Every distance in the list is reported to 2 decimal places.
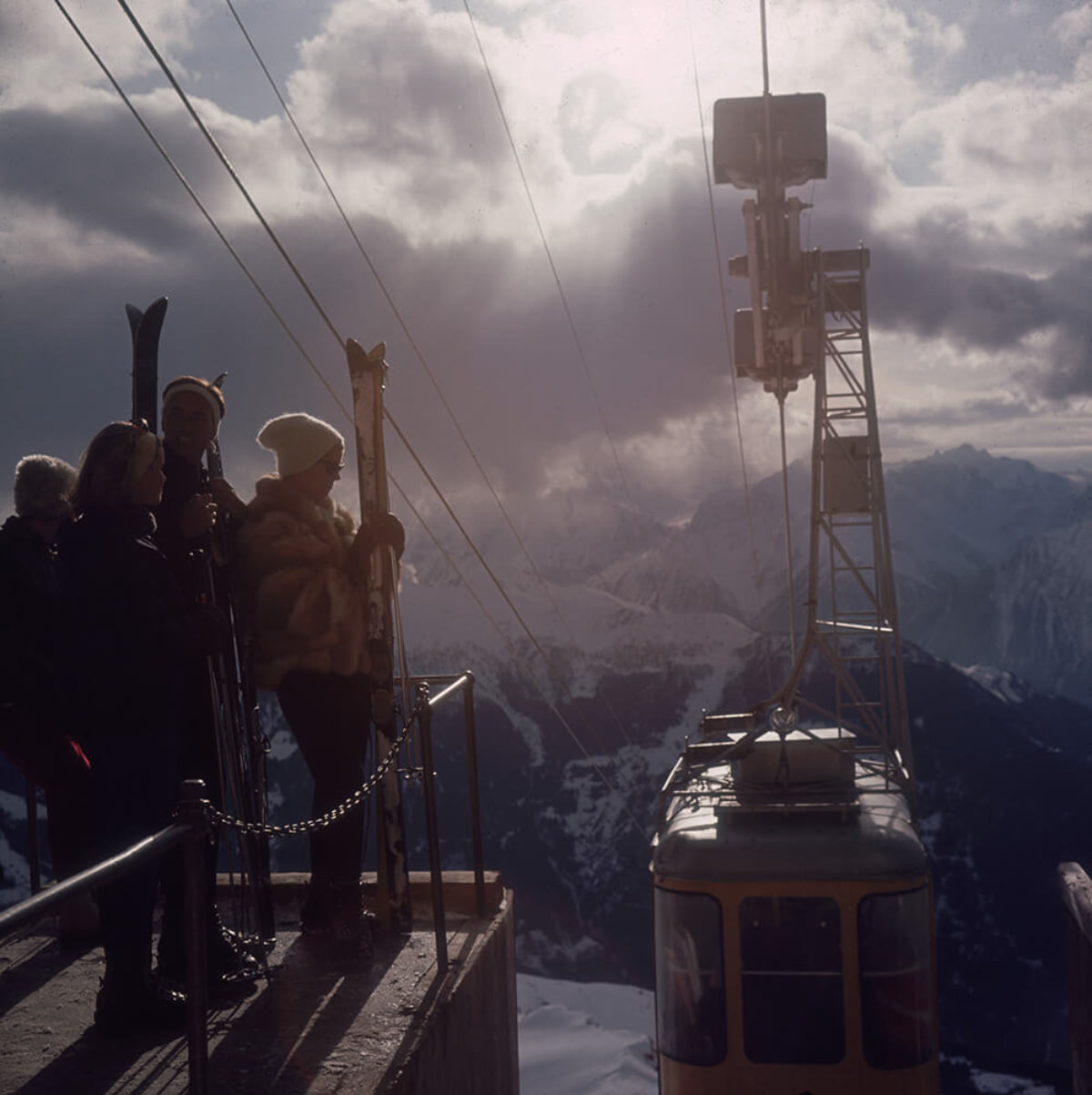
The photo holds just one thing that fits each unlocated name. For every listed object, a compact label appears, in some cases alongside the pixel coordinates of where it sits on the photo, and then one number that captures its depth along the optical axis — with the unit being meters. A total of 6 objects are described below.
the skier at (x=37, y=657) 4.30
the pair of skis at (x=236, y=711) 4.84
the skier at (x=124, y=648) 3.92
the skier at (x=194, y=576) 4.56
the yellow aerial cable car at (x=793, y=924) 7.85
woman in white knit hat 5.13
